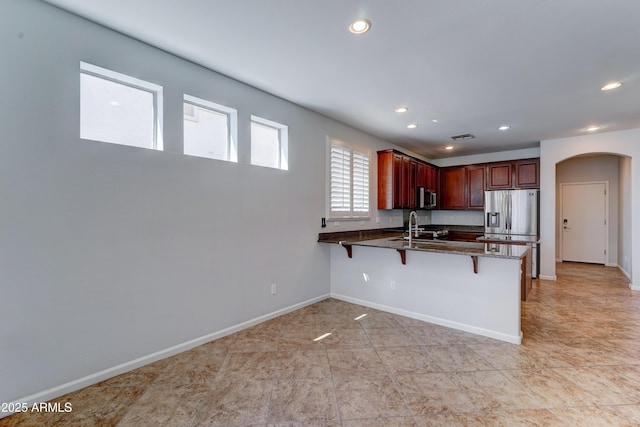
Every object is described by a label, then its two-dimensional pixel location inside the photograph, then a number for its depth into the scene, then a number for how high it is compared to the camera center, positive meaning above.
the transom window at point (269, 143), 3.51 +0.87
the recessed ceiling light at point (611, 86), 3.13 +1.40
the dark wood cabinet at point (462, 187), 6.54 +0.59
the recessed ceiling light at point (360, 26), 2.12 +1.40
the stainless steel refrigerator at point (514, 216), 5.65 -0.09
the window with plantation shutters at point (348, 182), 4.44 +0.48
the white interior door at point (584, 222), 6.91 -0.26
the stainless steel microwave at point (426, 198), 6.10 +0.30
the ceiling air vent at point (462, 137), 5.25 +1.40
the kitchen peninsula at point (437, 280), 2.99 -0.84
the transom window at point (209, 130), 2.89 +0.88
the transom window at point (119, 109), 2.27 +0.88
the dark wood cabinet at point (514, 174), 5.87 +0.80
